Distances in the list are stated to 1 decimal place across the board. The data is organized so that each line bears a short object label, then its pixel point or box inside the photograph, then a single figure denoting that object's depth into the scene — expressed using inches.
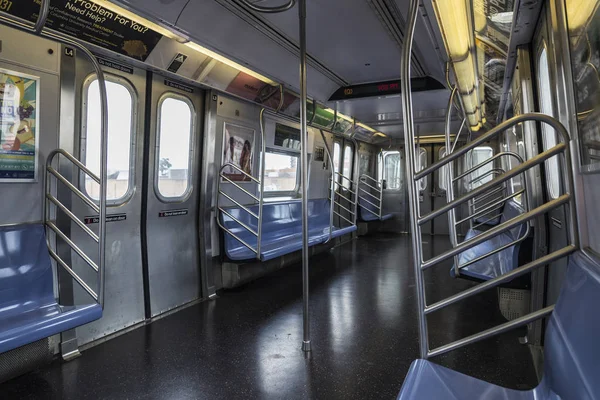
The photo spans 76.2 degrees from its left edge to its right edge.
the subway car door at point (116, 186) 121.4
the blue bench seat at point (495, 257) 115.8
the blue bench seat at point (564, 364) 35.5
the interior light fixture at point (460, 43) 88.1
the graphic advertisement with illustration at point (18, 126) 100.5
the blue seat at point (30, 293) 84.5
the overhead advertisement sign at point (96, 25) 95.2
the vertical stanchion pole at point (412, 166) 52.4
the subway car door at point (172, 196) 146.9
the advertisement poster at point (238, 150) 181.5
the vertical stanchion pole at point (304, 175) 108.7
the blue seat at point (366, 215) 358.6
